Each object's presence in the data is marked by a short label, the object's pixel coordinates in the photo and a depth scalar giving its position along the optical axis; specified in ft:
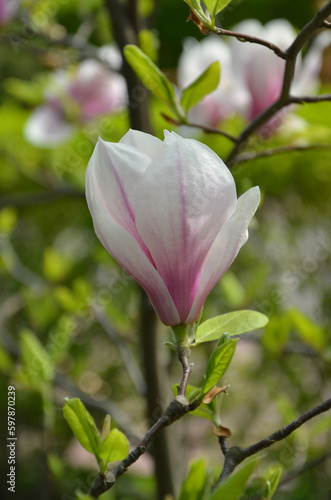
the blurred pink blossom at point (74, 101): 6.13
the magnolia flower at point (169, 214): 2.74
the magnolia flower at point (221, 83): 4.77
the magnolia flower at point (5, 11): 5.53
